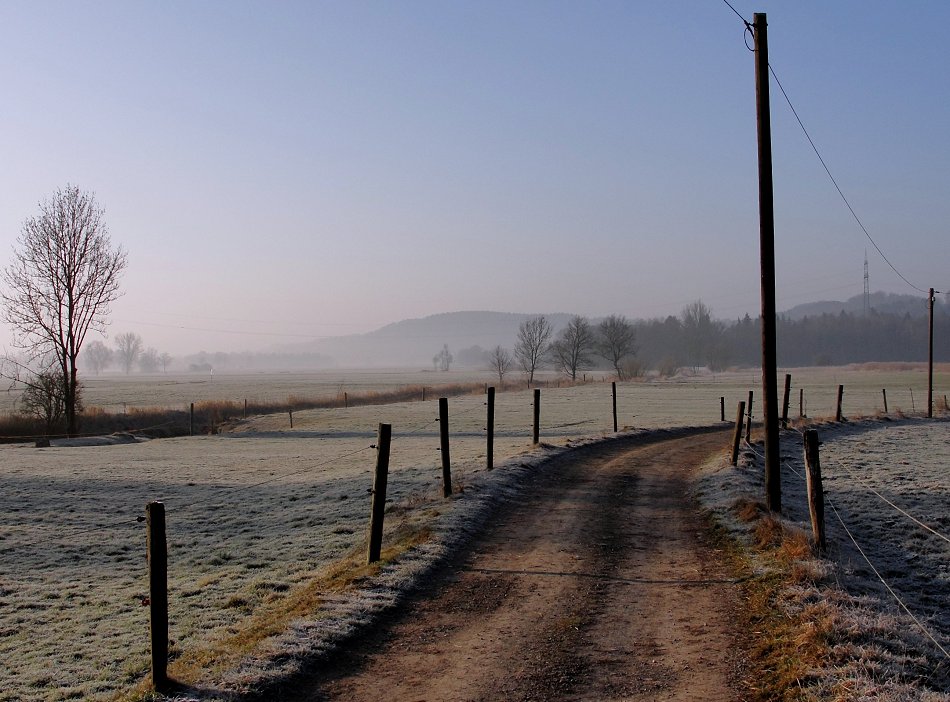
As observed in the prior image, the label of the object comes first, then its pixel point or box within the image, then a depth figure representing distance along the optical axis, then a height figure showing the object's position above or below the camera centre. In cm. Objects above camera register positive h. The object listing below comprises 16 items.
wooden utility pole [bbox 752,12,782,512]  1416 +235
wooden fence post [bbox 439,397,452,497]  1536 -180
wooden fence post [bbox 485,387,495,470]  1870 -186
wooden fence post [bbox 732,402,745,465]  2042 -209
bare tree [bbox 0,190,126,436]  4641 +514
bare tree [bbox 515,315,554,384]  13438 +380
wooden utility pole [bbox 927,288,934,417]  4228 -161
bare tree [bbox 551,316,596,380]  12556 +236
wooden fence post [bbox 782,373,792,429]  3308 -198
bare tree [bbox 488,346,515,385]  13179 -5
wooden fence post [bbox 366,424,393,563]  1088 -185
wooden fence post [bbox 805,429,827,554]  1045 -185
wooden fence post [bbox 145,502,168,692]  692 -191
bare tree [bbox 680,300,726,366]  17462 +197
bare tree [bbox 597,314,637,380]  12731 +316
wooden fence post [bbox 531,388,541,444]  2306 -168
